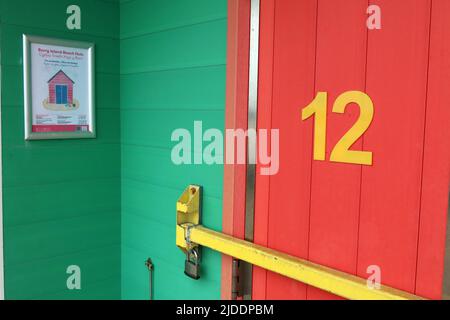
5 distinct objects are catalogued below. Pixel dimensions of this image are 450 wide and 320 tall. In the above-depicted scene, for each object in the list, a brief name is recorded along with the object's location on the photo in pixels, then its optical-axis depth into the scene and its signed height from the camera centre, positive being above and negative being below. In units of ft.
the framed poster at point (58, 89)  6.26 +0.33
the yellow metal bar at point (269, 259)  3.96 -1.40
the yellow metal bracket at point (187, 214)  5.80 -1.22
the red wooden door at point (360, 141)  3.69 -0.18
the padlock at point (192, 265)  5.80 -1.84
